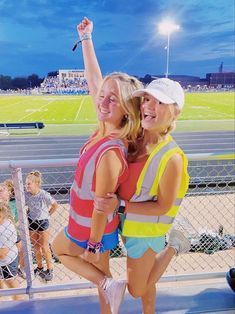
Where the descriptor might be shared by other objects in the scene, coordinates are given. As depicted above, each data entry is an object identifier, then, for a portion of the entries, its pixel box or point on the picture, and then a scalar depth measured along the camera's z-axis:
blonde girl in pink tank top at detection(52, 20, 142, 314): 1.05
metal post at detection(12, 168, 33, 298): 1.51
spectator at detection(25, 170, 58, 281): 2.78
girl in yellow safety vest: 1.08
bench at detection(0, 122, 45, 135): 22.73
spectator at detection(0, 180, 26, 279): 2.56
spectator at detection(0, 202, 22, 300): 2.17
